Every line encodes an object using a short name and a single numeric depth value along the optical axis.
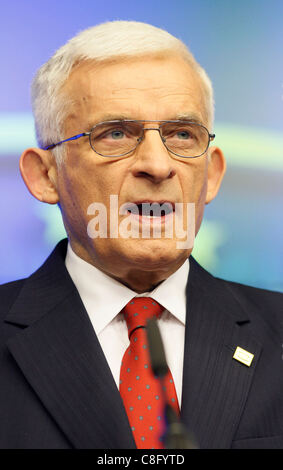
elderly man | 2.09
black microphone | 1.92
